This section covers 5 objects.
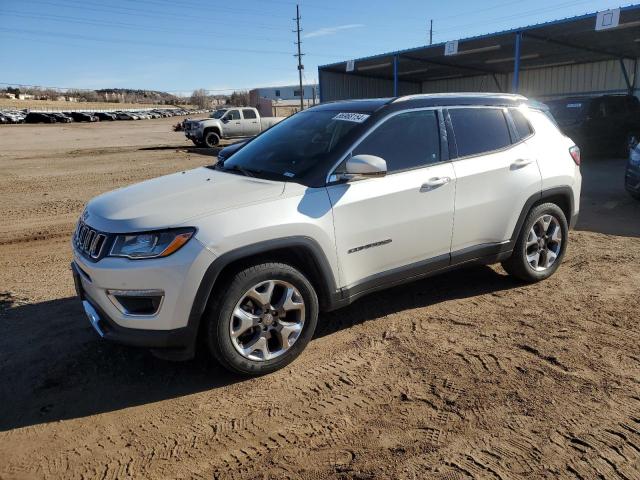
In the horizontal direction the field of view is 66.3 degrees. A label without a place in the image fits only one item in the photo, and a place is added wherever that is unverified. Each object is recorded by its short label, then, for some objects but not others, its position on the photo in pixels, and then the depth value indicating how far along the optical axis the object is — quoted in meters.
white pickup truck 22.27
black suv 13.51
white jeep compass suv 2.87
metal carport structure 16.19
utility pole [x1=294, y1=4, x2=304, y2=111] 52.47
